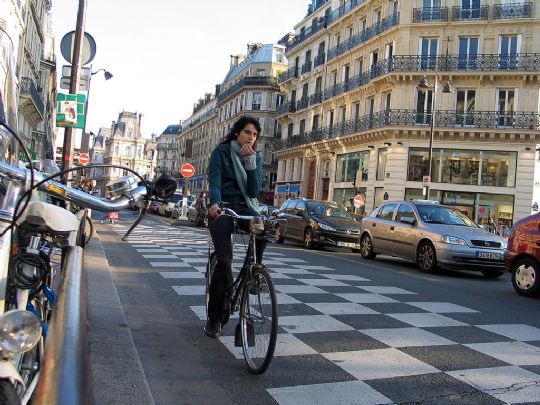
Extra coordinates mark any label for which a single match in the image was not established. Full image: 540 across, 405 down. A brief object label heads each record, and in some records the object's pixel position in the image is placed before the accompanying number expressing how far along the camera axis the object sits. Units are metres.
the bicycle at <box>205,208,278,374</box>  3.55
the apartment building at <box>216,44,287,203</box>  59.84
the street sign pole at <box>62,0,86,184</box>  11.98
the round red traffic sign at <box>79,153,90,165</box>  19.37
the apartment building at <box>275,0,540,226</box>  29.86
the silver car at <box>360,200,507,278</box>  10.47
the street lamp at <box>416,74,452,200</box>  24.23
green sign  11.13
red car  8.13
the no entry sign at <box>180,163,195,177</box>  26.23
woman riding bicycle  4.15
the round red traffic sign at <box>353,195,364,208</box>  29.02
